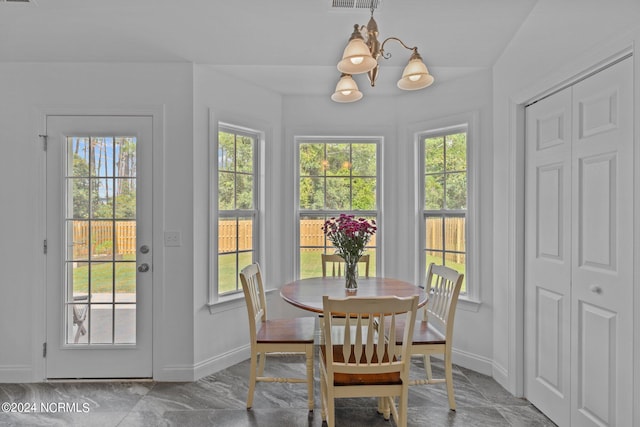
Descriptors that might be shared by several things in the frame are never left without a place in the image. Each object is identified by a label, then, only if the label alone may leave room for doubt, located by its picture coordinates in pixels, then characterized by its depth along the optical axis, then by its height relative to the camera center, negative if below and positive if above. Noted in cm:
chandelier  179 +82
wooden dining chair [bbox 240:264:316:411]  235 -81
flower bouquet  248 -14
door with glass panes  288 -25
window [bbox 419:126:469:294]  327 +19
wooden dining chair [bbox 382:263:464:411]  233 -75
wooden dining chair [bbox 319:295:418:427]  174 -77
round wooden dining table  227 -52
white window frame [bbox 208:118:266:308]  306 +13
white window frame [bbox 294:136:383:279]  367 +15
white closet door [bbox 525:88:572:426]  219 -25
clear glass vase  258 -43
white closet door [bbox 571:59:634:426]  175 -17
